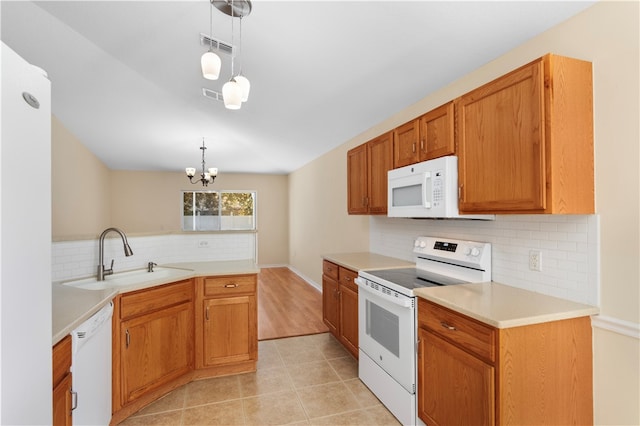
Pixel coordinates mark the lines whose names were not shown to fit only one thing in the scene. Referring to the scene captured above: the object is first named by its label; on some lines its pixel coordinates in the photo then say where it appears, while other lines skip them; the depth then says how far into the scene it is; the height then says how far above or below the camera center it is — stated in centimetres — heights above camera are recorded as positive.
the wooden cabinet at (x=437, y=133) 209 +55
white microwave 206 +17
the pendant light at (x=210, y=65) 169 +79
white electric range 199 -66
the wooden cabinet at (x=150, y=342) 209 -91
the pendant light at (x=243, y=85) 182 +73
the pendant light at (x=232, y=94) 173 +65
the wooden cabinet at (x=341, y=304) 281 -87
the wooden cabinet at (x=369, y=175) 294 +39
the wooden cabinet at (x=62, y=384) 125 -69
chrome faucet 239 -29
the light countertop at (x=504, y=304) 144 -46
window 784 +11
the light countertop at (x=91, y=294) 142 -47
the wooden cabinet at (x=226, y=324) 265 -93
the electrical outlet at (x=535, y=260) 183 -27
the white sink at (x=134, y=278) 229 -49
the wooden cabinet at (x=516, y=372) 142 -75
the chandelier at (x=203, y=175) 538 +70
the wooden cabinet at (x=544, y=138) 149 +36
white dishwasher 150 -80
